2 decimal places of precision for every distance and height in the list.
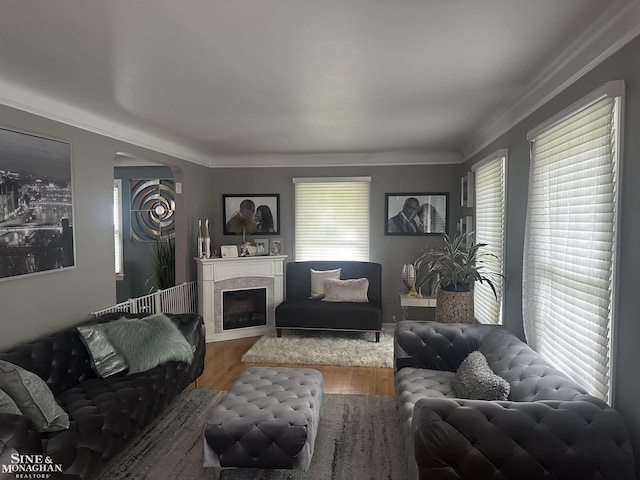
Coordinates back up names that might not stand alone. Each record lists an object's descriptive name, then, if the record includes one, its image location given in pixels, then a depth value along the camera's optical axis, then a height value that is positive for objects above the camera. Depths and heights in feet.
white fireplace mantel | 17.60 -2.67
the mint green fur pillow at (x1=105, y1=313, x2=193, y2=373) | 10.12 -3.03
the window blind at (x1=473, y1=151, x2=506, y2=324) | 11.53 -0.01
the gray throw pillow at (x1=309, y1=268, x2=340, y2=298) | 18.83 -2.60
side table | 16.51 -3.19
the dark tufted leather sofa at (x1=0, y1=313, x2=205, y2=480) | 6.78 -3.67
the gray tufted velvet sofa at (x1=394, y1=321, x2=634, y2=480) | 5.53 -2.99
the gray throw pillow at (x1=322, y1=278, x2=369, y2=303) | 18.12 -3.03
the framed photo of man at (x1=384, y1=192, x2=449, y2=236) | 18.99 +0.37
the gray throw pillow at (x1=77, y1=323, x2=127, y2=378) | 9.85 -3.14
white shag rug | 14.98 -4.94
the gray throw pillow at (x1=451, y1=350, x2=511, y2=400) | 7.44 -3.06
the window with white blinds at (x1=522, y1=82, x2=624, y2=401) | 6.24 -0.31
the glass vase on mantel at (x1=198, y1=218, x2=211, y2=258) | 17.71 -0.93
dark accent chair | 16.89 -3.73
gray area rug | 8.36 -5.09
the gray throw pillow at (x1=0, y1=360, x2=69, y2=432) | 7.16 -3.10
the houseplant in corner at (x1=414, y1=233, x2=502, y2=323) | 11.80 -1.72
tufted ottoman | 7.64 -3.95
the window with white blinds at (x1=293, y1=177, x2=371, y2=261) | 19.68 +0.14
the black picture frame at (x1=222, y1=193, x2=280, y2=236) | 19.93 +0.79
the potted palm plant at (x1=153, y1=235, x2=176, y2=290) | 18.65 -2.02
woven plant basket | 11.81 -2.46
